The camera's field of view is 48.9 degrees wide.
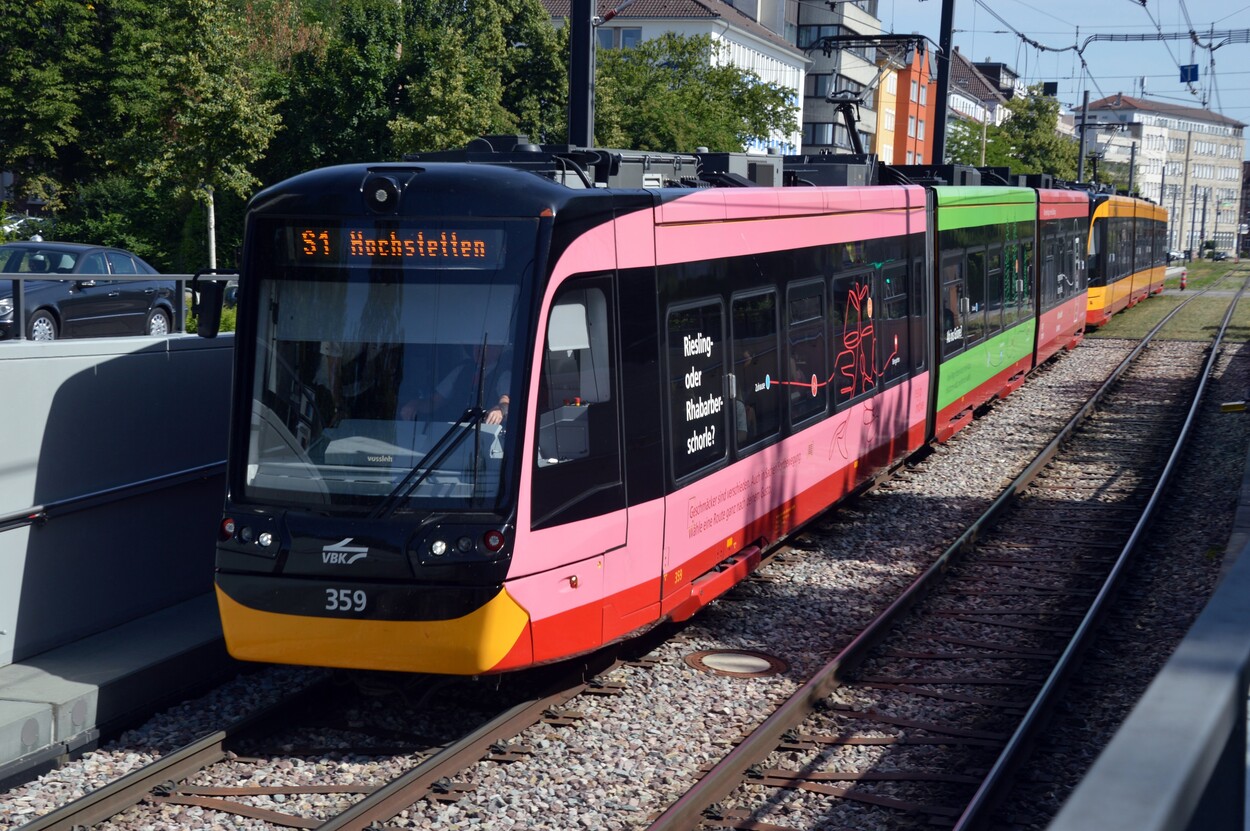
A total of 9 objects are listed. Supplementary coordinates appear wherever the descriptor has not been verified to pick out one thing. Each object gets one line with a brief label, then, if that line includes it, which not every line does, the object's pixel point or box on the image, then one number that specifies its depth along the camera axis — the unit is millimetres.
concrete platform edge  6730
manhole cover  8320
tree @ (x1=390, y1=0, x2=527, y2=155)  30469
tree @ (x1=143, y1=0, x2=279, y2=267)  26844
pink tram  6766
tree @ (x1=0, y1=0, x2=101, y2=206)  42562
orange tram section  31578
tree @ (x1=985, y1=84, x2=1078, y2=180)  76062
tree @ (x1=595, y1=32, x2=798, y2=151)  41281
